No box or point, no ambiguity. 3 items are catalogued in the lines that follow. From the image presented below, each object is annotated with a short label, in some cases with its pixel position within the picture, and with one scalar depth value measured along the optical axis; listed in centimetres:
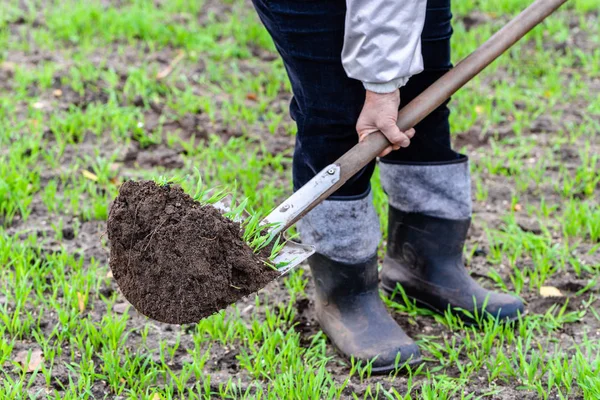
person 437
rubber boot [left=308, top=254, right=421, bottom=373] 527
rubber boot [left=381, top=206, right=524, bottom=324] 569
